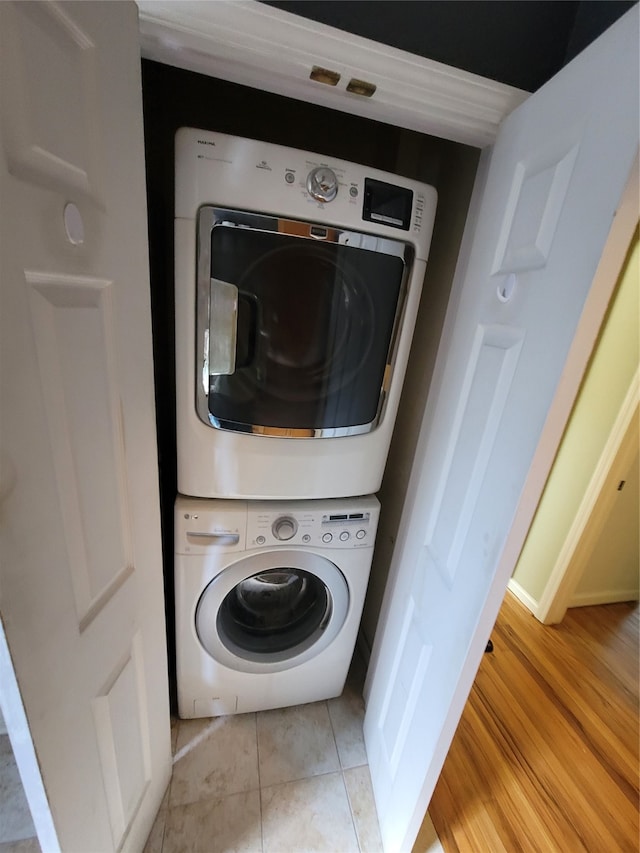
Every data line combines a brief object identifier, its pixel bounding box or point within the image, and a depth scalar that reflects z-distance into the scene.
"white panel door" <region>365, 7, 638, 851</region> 0.51
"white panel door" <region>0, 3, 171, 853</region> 0.44
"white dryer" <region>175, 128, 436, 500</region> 0.77
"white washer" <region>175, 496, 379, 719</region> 1.03
